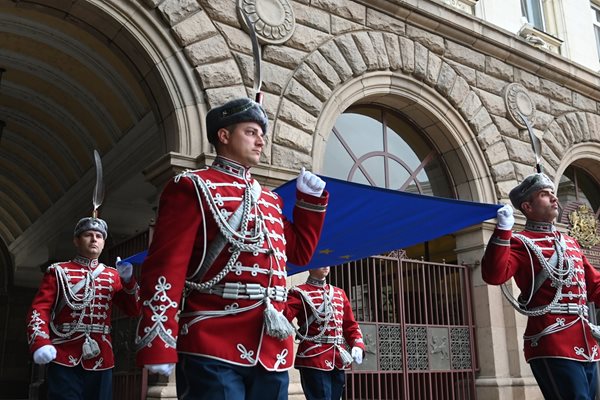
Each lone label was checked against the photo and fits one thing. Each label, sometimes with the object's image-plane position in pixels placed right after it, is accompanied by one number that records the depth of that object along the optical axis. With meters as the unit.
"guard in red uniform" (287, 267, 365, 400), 5.91
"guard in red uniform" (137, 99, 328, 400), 2.53
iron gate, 7.66
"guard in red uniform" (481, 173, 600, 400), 3.92
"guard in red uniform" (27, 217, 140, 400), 4.82
